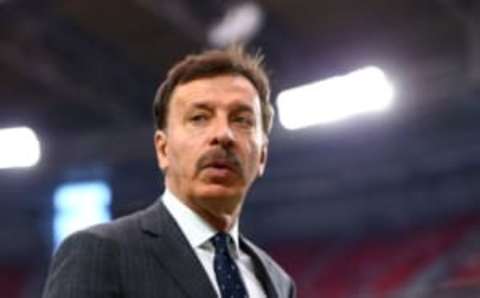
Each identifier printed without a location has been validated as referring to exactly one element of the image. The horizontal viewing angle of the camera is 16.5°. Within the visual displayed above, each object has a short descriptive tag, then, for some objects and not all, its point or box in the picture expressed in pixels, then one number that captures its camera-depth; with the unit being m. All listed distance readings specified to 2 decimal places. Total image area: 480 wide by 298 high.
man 3.20
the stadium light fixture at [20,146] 16.83
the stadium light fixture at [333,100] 14.31
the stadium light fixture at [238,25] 13.22
